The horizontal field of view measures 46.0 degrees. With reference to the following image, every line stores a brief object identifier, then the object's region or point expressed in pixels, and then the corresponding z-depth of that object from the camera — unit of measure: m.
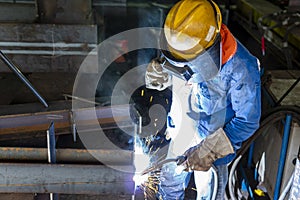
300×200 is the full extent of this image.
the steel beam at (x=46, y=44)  3.64
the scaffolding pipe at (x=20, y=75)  2.24
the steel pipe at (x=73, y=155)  1.66
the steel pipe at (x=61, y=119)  2.08
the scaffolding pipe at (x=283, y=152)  2.06
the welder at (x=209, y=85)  1.65
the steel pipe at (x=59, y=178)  1.61
